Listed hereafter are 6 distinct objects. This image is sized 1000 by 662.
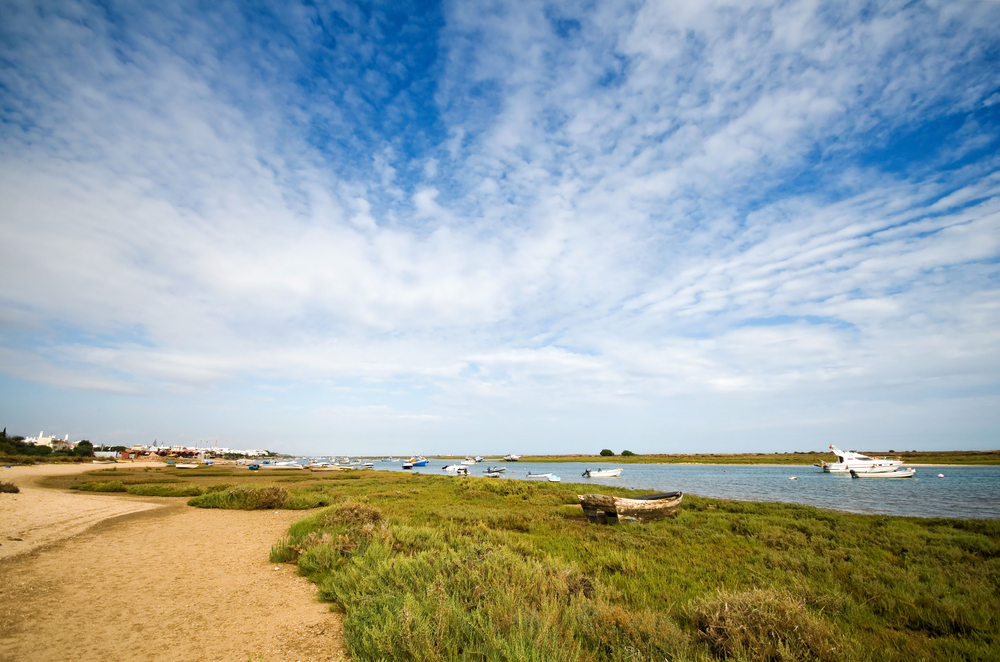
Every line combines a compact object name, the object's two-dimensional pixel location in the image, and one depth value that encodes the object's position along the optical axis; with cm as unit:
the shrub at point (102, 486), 2839
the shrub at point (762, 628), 469
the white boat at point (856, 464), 4756
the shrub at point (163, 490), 2686
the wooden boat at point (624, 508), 1576
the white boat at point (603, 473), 5395
